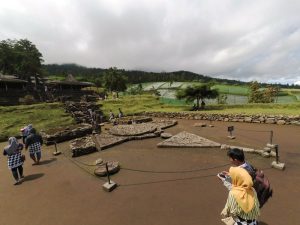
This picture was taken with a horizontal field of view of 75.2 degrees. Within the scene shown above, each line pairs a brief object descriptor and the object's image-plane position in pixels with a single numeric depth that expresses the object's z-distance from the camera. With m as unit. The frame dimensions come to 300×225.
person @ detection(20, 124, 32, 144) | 10.06
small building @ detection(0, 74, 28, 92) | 29.16
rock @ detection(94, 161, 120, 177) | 8.03
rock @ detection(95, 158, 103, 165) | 9.35
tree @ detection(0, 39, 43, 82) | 35.44
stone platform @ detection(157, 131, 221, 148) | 11.22
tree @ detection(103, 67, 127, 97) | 49.56
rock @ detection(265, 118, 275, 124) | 16.66
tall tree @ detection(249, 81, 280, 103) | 35.66
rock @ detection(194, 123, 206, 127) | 17.62
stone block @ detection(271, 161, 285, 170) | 7.45
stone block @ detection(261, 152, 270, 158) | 8.82
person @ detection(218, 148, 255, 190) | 3.24
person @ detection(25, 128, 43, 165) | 9.81
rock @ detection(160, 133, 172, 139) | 13.82
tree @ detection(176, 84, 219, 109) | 28.30
